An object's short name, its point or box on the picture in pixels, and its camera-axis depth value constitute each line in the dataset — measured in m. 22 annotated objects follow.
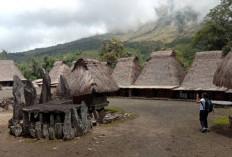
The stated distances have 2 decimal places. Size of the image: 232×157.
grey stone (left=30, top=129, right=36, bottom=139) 9.11
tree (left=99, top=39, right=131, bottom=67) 34.31
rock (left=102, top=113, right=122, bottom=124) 11.76
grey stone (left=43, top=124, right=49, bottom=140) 8.92
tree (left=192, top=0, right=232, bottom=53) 25.27
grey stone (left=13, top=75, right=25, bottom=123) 10.52
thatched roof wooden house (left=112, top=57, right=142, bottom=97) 23.77
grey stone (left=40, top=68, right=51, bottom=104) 11.19
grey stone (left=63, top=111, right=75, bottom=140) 8.78
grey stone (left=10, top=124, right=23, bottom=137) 9.54
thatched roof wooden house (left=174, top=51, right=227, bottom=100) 18.55
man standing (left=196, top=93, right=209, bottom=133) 9.08
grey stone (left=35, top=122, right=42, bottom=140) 9.02
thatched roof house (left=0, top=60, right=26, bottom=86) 27.24
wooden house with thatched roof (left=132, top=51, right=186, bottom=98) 21.07
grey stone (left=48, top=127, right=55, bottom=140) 8.89
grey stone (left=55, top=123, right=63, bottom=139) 8.89
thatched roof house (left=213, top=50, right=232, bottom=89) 9.63
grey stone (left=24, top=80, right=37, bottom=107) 11.17
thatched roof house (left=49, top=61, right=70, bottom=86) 28.08
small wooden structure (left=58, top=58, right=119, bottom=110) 13.12
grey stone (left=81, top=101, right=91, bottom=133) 9.79
